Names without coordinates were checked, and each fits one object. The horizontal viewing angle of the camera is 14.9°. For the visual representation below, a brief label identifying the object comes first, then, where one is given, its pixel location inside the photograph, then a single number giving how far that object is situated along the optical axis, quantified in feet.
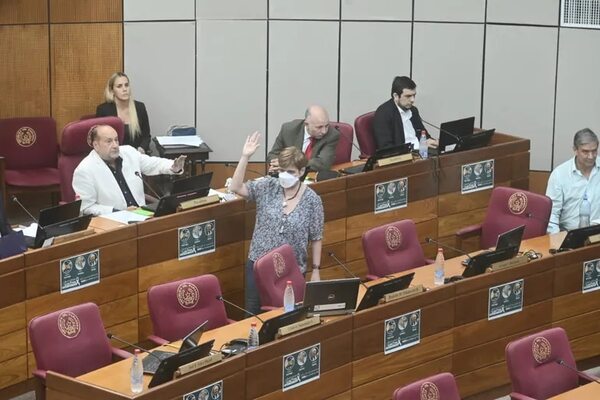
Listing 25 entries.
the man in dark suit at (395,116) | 59.95
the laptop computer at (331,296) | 40.92
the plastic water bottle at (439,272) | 45.25
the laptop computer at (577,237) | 49.05
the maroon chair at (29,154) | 60.43
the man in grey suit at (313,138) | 55.12
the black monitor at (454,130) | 57.85
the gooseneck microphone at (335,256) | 52.52
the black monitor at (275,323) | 38.87
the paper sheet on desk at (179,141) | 62.87
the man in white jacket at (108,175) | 49.77
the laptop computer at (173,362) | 35.50
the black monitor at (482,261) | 45.56
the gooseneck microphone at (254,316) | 41.07
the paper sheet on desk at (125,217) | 48.00
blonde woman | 61.20
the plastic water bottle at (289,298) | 42.02
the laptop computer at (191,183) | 49.20
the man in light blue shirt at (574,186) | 54.36
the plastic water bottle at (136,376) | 35.71
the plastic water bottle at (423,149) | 57.03
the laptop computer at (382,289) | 42.02
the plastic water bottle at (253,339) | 38.70
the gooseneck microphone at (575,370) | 40.11
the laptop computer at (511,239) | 47.04
